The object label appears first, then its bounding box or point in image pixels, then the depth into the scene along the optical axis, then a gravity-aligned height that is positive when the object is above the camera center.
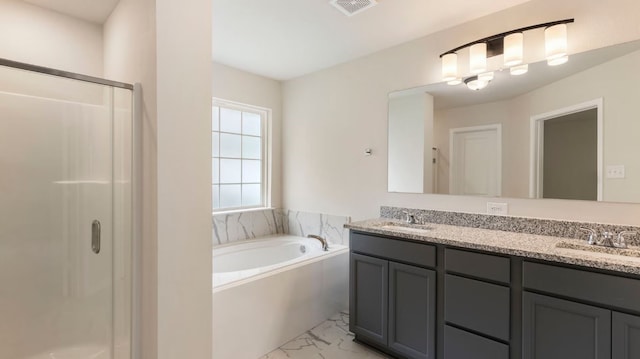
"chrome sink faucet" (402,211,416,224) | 2.45 -0.33
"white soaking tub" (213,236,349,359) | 2.04 -0.93
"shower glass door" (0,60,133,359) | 1.70 -0.27
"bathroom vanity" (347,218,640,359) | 1.34 -0.64
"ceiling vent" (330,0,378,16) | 2.00 +1.18
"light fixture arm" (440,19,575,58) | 1.87 +0.98
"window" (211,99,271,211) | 3.30 +0.25
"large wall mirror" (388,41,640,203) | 1.73 +0.32
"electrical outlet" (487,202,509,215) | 2.13 -0.21
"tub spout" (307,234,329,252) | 2.97 -0.65
